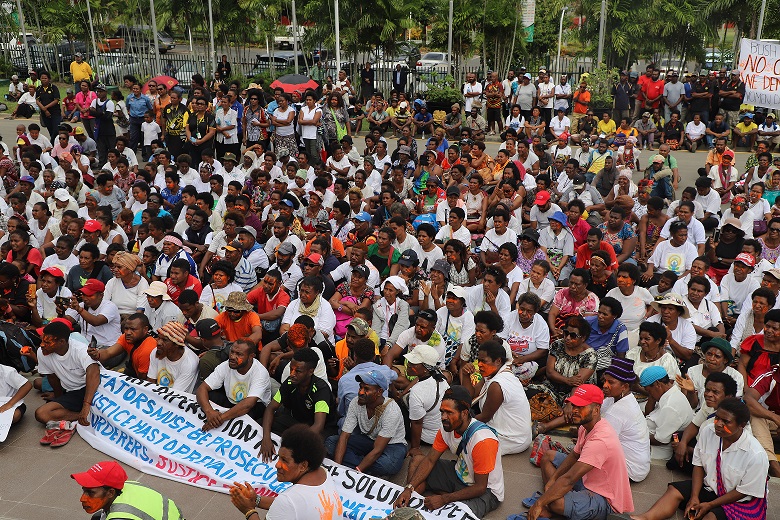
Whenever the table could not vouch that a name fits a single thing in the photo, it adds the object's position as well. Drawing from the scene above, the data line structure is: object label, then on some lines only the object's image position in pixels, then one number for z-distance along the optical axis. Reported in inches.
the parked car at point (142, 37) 1146.0
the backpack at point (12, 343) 313.9
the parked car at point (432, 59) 1106.4
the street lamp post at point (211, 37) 931.9
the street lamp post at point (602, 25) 795.1
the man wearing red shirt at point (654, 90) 760.9
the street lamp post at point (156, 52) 914.2
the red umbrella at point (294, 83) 817.5
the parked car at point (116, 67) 1087.6
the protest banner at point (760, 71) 602.9
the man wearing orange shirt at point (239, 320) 299.7
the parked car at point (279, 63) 1107.9
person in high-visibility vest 179.6
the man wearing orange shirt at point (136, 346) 287.3
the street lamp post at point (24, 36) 975.8
